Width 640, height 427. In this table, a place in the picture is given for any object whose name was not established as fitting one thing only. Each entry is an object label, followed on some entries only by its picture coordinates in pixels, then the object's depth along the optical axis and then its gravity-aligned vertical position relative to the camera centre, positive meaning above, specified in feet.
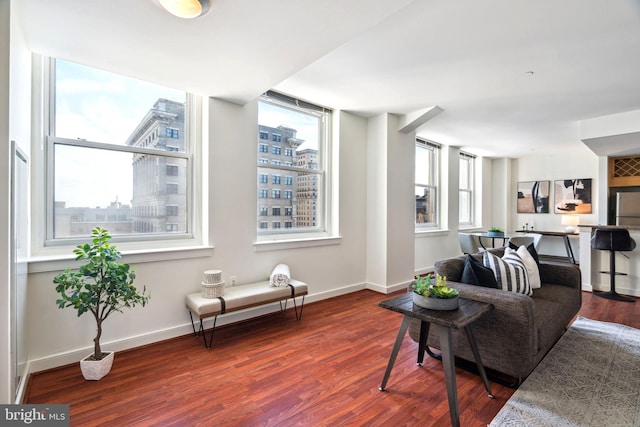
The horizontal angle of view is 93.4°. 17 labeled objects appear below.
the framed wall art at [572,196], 22.15 +1.43
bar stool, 13.16 -1.29
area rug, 5.76 -3.83
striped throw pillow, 8.16 -1.64
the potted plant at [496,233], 18.40 -1.15
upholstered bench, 8.78 -2.68
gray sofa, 6.52 -2.67
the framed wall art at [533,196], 23.94 +1.50
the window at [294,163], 12.22 +2.15
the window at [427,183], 19.57 +2.06
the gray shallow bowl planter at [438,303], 6.07 -1.80
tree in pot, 6.95 -1.74
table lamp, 21.43 -0.51
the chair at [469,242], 18.45 -1.75
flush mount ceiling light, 5.43 +3.78
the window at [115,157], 8.14 +1.66
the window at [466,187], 23.76 +2.18
